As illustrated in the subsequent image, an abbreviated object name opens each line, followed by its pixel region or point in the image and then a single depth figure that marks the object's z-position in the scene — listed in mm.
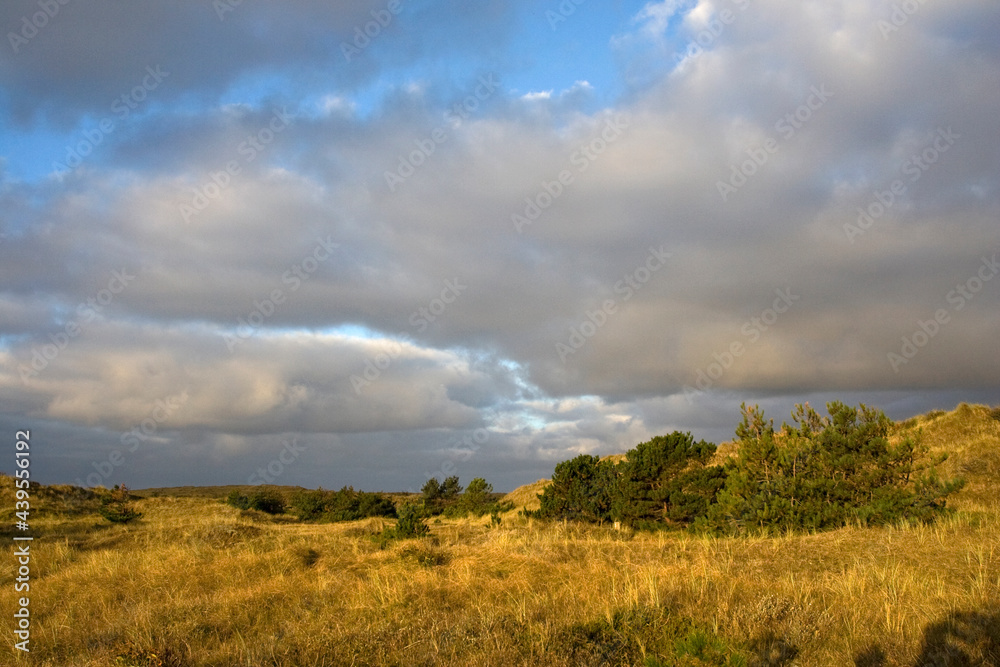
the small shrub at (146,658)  6258
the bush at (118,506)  26266
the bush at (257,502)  39281
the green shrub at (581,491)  22734
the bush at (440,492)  43031
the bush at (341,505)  36906
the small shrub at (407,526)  16406
